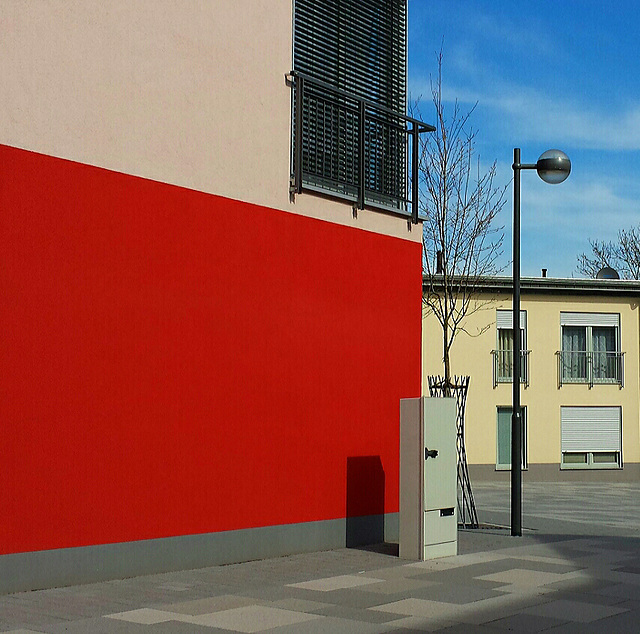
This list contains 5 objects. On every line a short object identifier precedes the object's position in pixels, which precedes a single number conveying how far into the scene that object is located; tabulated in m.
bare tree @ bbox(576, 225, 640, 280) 53.91
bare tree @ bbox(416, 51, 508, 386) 18.83
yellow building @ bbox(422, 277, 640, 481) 33.09
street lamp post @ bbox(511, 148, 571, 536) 14.70
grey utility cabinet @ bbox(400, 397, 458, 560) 12.00
